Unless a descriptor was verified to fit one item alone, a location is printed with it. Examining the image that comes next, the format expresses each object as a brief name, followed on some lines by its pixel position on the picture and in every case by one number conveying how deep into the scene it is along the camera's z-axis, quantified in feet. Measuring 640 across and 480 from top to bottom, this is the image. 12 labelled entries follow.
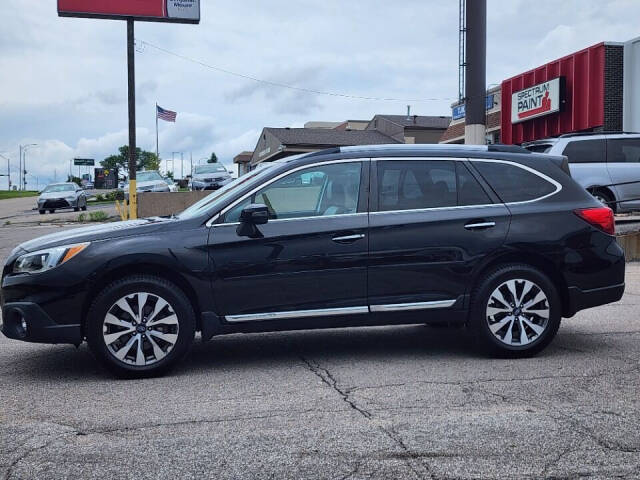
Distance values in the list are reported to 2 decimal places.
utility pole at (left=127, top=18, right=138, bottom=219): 81.05
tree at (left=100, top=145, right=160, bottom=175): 542.98
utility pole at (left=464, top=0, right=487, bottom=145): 90.63
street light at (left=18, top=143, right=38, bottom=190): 457.84
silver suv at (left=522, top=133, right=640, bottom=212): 53.47
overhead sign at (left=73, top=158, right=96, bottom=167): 376.03
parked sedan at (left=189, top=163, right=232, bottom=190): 123.03
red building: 87.45
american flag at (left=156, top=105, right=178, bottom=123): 180.86
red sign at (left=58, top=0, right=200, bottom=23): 88.99
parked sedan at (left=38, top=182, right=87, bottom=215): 120.67
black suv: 19.03
